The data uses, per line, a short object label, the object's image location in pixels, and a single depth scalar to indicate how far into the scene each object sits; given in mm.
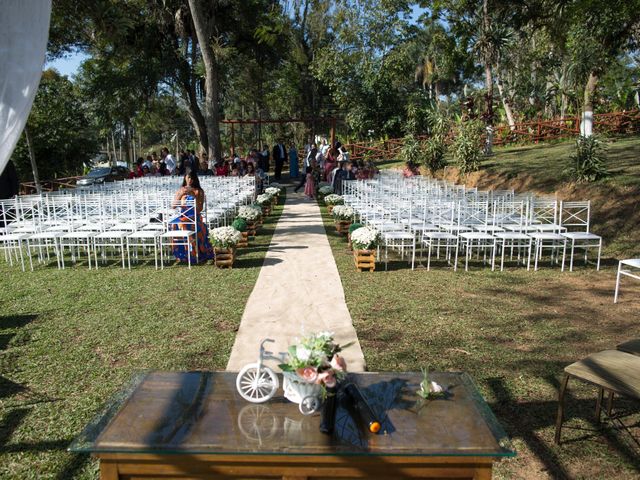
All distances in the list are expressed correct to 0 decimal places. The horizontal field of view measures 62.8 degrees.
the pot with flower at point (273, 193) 18231
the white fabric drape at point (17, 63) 2824
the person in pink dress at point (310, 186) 21672
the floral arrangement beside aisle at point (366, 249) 9414
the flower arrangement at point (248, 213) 12891
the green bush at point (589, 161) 13430
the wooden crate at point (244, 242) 11994
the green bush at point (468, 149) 18391
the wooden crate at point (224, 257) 9773
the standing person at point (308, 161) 24084
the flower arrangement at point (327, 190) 19688
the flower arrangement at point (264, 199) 16578
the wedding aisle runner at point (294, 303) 5840
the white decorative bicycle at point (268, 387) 2834
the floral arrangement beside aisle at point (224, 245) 9641
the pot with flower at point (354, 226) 11297
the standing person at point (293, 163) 29469
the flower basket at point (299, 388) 2807
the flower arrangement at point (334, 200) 16750
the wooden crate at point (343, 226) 13234
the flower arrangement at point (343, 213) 12973
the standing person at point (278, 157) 27278
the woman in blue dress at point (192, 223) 10117
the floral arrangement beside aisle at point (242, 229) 11727
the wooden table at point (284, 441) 2510
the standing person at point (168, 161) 24070
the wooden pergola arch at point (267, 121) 27666
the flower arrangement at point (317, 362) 2715
